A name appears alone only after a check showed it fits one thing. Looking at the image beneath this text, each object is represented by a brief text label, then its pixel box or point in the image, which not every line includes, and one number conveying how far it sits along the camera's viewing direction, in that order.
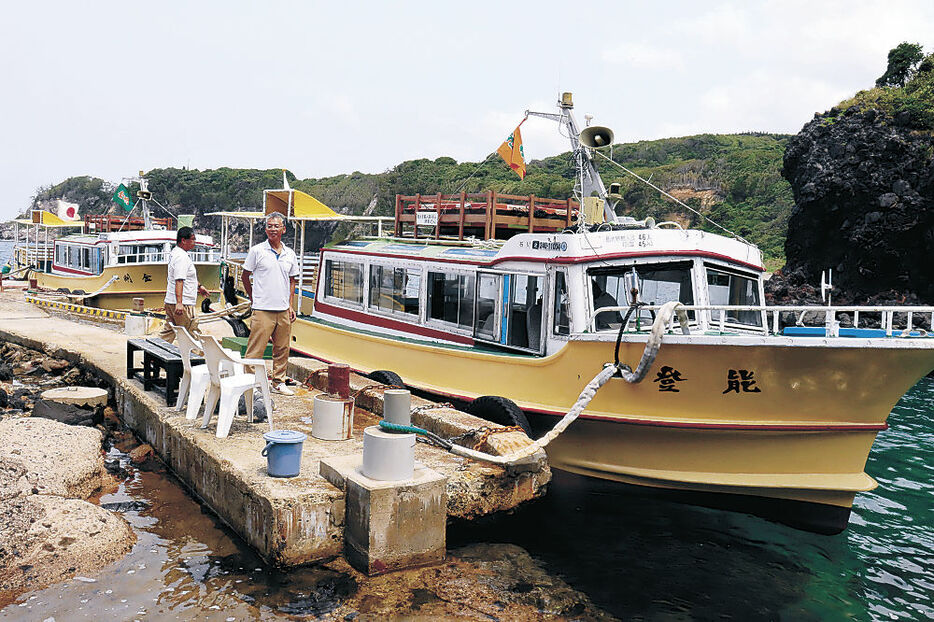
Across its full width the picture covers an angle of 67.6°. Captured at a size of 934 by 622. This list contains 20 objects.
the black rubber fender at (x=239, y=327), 14.76
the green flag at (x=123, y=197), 26.23
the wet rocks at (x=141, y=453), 7.40
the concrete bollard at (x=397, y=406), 6.60
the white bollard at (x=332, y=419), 6.79
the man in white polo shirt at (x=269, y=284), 7.91
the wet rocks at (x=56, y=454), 6.27
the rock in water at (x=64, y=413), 8.24
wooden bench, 7.65
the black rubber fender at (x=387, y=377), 9.16
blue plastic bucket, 5.39
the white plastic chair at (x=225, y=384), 6.48
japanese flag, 31.77
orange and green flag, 11.04
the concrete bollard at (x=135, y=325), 14.77
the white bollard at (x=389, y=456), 5.11
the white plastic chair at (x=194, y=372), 6.96
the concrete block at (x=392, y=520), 4.98
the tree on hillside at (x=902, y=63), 29.44
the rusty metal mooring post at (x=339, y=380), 7.46
